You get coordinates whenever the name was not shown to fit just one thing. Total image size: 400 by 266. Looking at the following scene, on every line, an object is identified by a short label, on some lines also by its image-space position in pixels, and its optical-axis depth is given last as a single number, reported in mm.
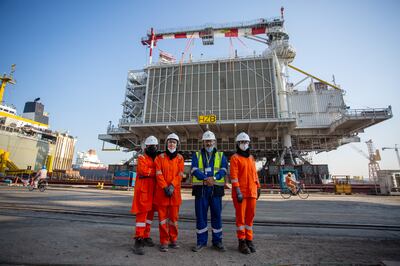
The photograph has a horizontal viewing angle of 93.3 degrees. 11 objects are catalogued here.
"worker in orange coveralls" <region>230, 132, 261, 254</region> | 3051
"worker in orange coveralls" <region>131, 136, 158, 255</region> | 3145
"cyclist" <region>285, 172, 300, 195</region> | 14801
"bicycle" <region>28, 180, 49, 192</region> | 14939
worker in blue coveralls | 3146
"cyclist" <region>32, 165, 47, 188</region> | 15094
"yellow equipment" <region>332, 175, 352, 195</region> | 18752
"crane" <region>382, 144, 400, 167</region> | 49444
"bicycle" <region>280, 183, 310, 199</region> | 14742
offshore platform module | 30578
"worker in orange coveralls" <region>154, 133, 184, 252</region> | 3166
